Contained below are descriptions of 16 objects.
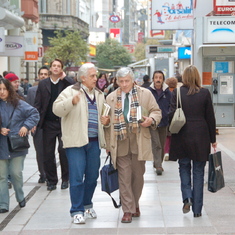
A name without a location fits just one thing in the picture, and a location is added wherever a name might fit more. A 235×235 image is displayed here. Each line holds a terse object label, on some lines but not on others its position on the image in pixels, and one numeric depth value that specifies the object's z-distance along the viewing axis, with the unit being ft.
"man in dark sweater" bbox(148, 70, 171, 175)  39.04
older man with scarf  25.30
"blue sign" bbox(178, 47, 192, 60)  117.08
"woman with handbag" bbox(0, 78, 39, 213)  27.94
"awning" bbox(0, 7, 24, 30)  77.78
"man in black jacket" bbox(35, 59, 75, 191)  33.60
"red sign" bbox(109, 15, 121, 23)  396.37
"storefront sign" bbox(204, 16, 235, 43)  61.82
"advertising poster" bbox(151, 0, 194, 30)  80.64
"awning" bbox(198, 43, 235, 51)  62.23
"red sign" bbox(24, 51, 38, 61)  105.61
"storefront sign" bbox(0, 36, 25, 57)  85.22
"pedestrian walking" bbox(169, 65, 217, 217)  26.13
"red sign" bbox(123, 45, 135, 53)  468.75
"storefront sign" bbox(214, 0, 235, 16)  64.44
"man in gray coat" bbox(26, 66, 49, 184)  36.45
